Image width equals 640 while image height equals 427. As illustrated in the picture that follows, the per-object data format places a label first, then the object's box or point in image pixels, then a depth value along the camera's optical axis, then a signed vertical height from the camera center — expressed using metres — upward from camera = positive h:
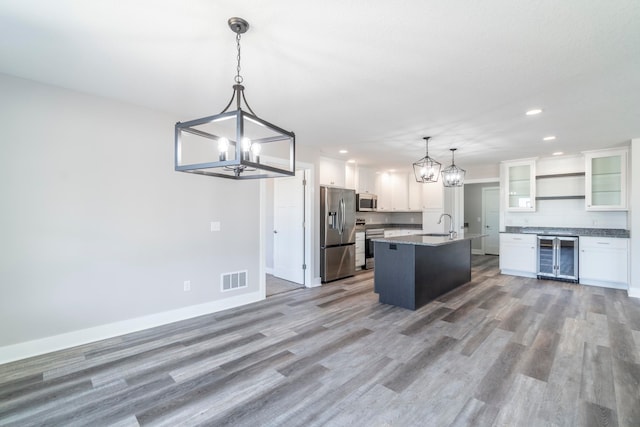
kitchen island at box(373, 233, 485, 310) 3.96 -0.80
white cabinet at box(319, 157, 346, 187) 5.88 +0.85
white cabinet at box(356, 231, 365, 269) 6.68 -0.83
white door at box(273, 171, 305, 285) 5.45 -0.30
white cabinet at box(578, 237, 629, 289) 4.97 -0.82
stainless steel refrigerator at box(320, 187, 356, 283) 5.54 -0.39
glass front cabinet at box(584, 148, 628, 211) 5.14 +0.62
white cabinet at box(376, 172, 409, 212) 7.89 +0.57
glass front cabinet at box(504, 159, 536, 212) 6.10 +0.61
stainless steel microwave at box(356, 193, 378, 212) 6.87 +0.26
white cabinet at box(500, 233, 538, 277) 5.86 -0.82
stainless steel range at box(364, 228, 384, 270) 6.85 -0.83
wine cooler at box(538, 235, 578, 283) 5.43 -0.82
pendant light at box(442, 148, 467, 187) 4.71 +0.60
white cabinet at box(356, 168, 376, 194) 7.09 +0.80
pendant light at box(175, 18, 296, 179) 1.52 +0.41
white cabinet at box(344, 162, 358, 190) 6.75 +0.86
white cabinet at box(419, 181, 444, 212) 7.39 +0.44
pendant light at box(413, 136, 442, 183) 4.34 +0.65
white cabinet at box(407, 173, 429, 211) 7.88 +0.49
